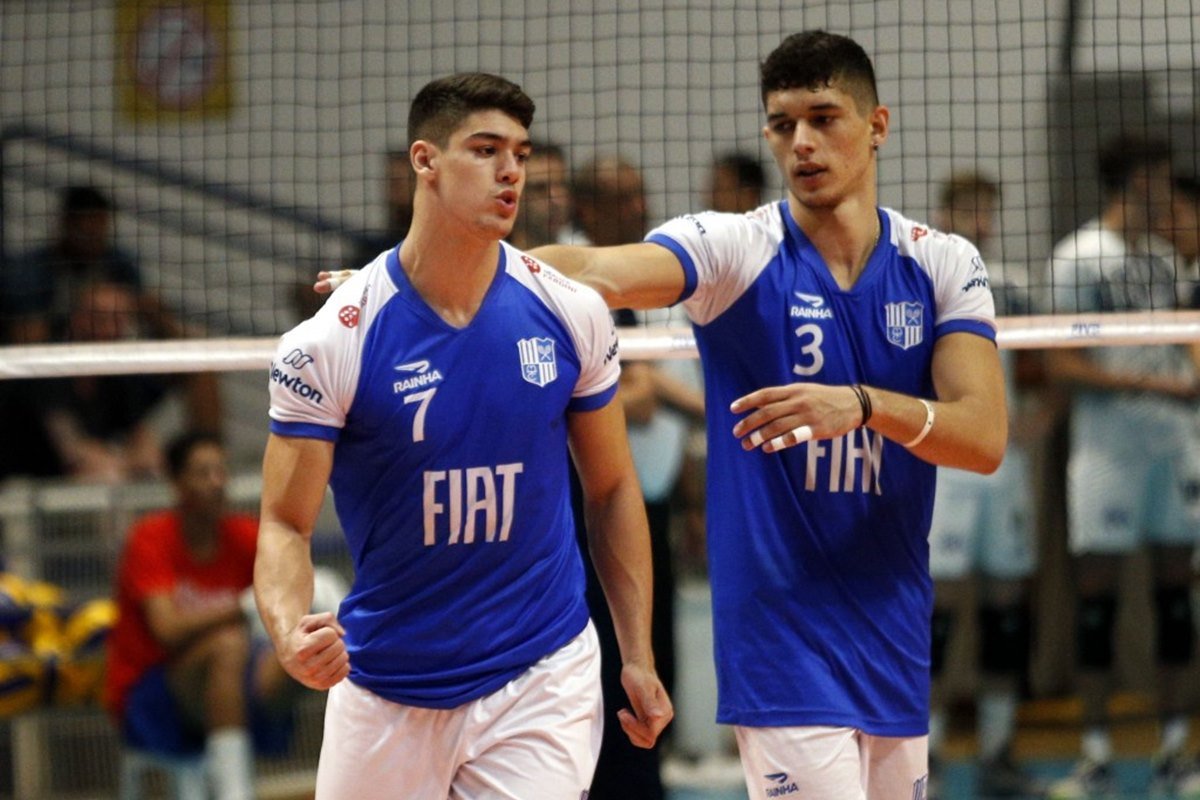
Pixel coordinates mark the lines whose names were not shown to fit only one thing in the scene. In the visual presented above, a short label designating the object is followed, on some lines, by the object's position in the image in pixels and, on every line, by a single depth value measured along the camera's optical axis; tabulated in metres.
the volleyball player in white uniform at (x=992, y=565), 17.17
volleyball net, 18.80
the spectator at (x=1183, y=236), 16.66
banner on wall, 21.58
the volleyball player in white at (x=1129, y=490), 16.94
